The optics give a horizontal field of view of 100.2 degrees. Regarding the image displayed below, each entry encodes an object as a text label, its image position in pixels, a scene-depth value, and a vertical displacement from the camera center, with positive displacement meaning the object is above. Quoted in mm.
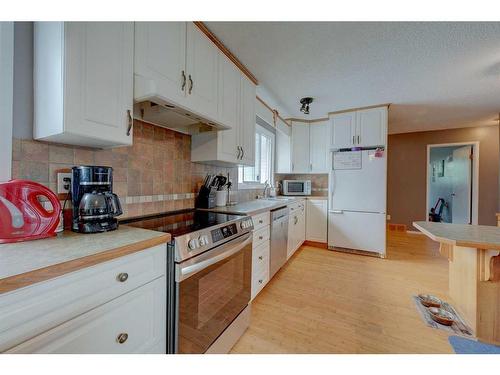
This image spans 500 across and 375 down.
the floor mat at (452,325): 1552 -1053
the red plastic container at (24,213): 824 -117
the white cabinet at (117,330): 648 -523
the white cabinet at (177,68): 1149 +760
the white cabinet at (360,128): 3076 +929
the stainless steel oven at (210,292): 1017 -615
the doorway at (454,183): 4281 +167
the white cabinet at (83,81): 884 +477
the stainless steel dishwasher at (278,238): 2236 -584
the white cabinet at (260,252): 1862 -611
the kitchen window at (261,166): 3115 +379
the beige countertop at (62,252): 573 -234
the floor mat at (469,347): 1248 -991
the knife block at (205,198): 1928 -104
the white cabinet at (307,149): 3891 +744
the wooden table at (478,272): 1302 -570
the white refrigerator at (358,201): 3115 -184
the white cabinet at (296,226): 2865 -586
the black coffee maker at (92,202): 997 -80
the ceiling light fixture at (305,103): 2910 +1222
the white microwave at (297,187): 3977 +18
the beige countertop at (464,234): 1210 -286
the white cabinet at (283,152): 3912 +679
